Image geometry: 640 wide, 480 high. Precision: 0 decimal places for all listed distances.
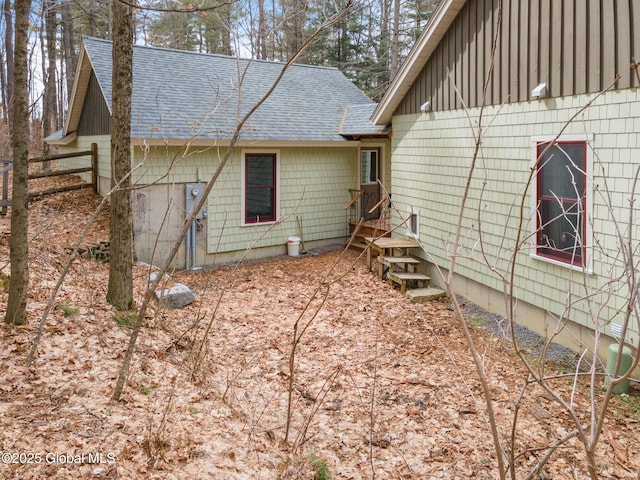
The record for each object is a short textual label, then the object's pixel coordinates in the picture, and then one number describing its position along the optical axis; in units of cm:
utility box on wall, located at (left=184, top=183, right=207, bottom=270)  1137
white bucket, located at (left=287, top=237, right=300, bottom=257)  1324
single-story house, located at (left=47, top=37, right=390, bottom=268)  1126
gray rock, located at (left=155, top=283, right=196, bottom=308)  822
